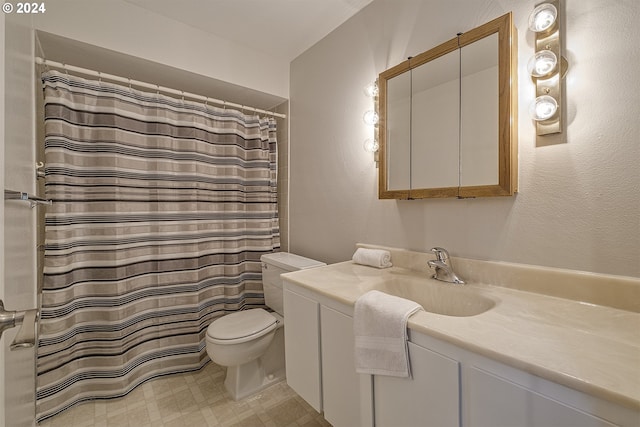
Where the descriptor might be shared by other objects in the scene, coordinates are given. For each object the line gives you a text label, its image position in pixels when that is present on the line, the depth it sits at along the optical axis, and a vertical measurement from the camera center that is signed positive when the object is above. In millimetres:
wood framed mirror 1040 +422
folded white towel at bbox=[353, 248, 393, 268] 1402 -255
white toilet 1543 -765
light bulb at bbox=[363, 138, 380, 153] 1533 +385
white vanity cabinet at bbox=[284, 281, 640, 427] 555 -490
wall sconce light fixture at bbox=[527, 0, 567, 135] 926 +506
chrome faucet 1169 -245
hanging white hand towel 814 -400
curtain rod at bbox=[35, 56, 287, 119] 1435 +810
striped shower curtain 1471 -133
